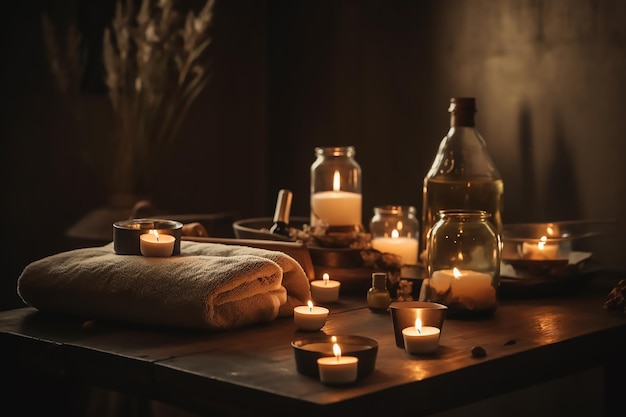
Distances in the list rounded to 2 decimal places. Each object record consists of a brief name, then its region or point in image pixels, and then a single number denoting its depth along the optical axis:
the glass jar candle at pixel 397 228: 1.80
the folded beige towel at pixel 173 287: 1.39
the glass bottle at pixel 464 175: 1.70
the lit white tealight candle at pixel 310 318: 1.41
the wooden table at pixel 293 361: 1.19
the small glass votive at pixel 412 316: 1.35
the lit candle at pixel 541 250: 1.70
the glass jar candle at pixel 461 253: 1.51
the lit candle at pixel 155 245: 1.49
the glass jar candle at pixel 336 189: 1.82
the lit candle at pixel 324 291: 1.59
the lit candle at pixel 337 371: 1.18
